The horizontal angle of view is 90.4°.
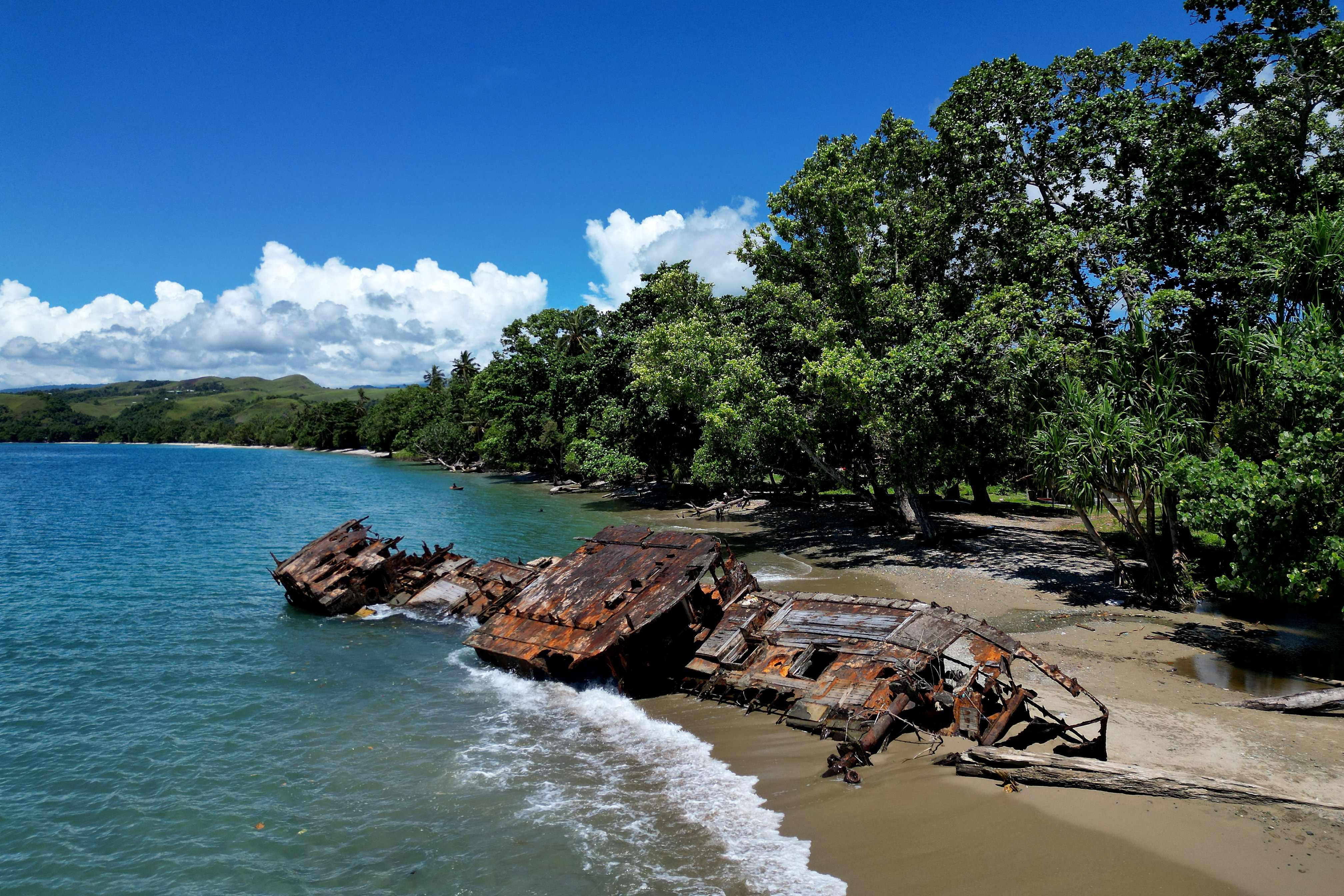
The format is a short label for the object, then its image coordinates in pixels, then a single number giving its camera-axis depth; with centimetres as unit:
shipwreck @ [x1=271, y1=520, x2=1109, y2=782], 929
